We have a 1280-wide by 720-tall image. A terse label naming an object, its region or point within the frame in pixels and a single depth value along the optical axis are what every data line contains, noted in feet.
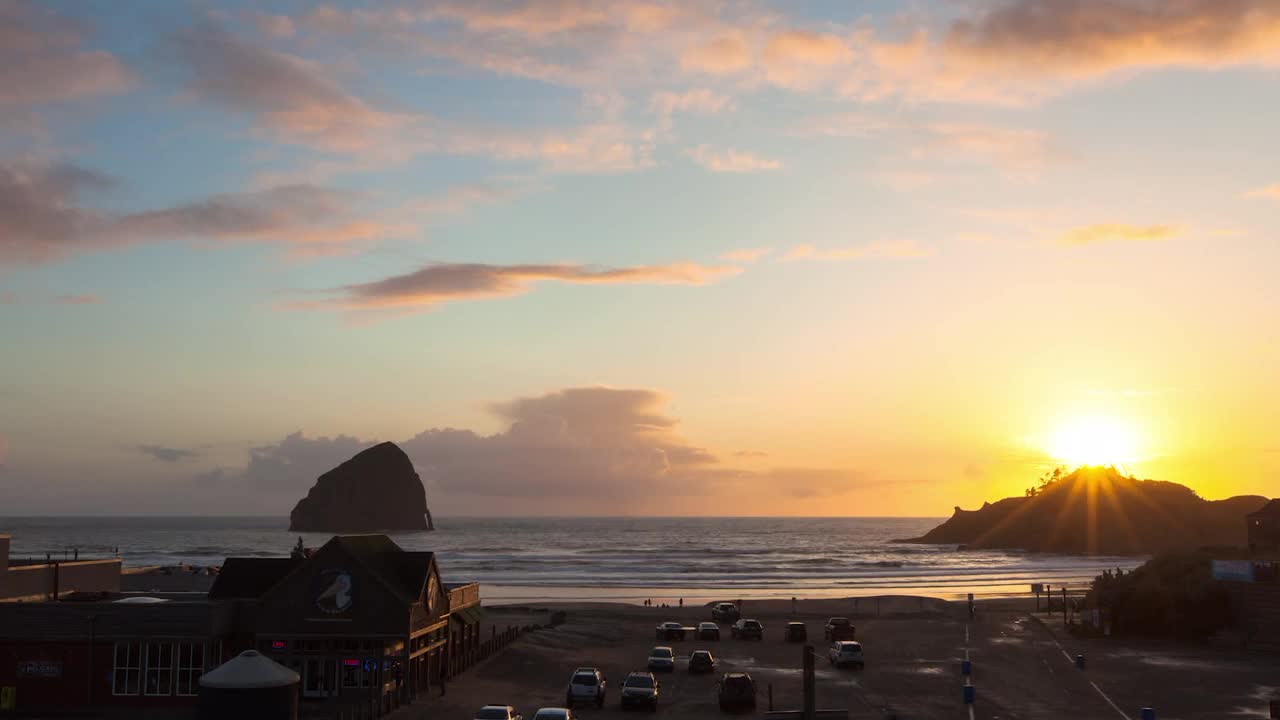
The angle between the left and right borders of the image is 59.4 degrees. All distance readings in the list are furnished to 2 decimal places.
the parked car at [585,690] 157.48
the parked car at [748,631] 246.88
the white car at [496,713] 129.49
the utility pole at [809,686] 114.09
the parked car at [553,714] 129.59
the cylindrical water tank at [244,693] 126.31
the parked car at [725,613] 288.92
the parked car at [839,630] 239.50
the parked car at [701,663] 190.90
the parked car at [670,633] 245.04
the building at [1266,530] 290.97
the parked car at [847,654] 198.59
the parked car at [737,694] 155.53
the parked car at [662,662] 193.67
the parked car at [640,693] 156.56
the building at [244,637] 151.64
